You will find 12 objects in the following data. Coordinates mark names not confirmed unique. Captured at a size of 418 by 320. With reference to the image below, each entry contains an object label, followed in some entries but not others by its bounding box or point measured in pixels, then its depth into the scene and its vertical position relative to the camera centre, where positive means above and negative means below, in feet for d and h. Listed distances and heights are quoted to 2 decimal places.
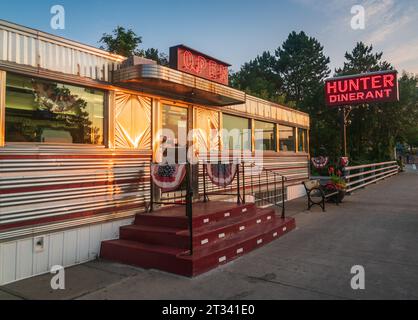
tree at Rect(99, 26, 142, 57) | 76.89 +29.52
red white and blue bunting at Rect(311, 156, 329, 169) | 44.91 +0.74
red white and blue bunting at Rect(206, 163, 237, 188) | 25.20 -0.36
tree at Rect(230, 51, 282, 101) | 137.28 +41.71
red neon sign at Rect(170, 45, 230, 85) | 21.61 +7.05
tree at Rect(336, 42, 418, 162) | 107.04 +14.06
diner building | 15.66 +1.90
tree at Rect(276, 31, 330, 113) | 150.61 +45.53
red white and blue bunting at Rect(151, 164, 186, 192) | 21.03 -0.38
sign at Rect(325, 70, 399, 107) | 49.11 +11.39
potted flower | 37.19 -2.13
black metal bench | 33.73 -2.72
